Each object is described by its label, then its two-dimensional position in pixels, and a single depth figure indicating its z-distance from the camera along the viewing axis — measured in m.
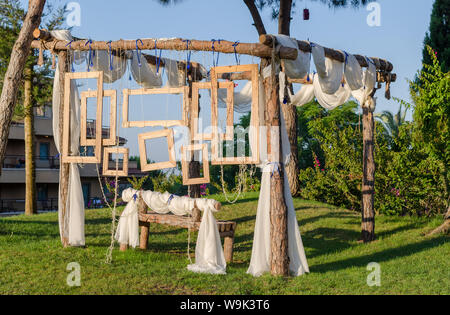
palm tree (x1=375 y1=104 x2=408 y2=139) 23.21
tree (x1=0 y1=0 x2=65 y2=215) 13.50
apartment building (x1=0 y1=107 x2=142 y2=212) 23.84
